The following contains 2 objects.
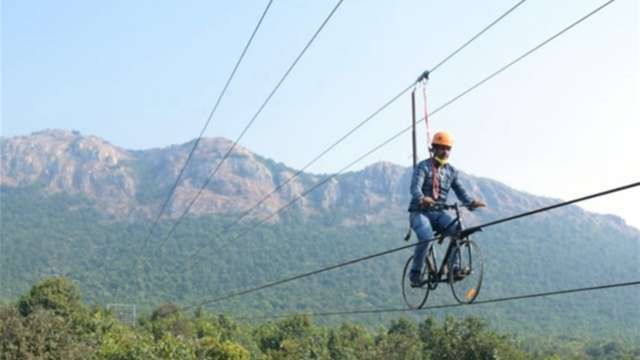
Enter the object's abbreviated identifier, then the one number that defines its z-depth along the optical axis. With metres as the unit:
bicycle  13.38
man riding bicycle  13.34
